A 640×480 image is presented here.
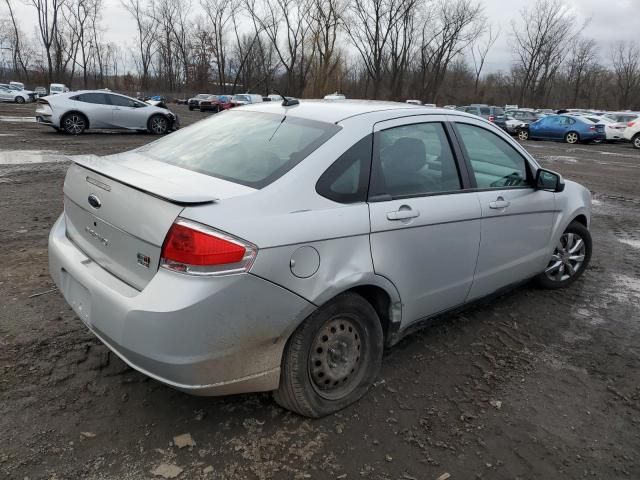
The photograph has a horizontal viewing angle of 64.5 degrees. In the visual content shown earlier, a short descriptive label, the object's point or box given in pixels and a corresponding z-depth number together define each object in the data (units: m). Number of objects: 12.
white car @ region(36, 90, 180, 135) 15.76
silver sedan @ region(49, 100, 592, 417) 2.19
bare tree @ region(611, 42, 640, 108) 57.56
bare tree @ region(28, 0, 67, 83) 61.94
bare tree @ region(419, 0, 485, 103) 54.16
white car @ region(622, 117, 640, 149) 24.06
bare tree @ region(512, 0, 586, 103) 54.00
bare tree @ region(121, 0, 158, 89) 75.00
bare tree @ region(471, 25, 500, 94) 64.80
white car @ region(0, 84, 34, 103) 45.47
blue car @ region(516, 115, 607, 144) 24.89
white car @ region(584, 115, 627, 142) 25.91
